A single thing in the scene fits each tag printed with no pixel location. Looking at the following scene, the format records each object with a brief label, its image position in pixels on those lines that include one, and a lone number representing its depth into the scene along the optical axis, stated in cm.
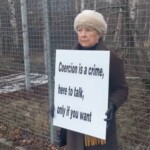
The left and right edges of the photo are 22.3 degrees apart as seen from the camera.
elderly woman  307
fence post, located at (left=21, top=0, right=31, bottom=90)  580
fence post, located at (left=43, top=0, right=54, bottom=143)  480
